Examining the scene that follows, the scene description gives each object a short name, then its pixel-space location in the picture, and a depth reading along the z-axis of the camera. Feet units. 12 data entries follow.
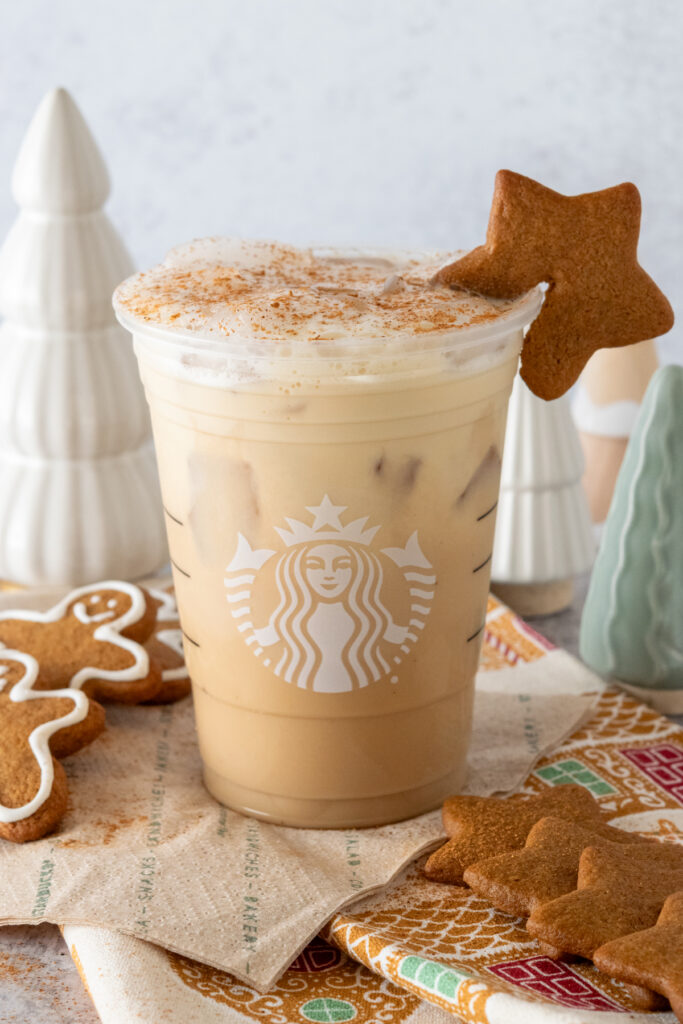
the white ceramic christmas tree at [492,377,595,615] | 2.32
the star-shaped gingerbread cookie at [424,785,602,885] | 1.91
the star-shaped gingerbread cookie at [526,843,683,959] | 1.79
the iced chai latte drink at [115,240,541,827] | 1.84
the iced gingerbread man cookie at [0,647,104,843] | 1.95
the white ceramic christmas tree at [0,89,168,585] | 2.32
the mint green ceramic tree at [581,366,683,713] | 2.11
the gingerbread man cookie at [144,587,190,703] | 2.17
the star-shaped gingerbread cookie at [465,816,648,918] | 1.84
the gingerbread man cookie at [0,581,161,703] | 2.10
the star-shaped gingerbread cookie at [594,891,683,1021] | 1.73
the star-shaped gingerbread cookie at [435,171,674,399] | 1.91
